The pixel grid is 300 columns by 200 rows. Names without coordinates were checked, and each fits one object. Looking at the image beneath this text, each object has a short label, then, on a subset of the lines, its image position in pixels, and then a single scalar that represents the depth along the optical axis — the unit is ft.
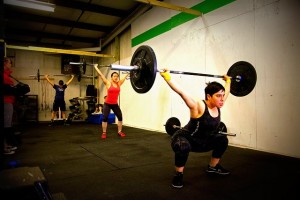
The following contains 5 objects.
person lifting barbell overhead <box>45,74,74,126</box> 22.82
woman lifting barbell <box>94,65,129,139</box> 13.87
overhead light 15.15
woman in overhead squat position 5.87
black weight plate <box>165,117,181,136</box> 12.67
